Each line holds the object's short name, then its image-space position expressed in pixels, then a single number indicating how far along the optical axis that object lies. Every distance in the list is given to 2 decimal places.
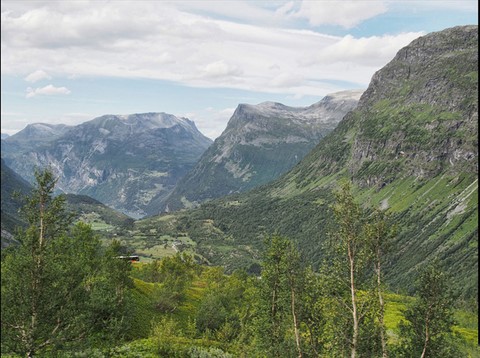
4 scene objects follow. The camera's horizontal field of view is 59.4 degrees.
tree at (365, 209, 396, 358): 44.08
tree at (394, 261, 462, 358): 46.09
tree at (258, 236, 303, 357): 49.81
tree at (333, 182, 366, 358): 43.62
